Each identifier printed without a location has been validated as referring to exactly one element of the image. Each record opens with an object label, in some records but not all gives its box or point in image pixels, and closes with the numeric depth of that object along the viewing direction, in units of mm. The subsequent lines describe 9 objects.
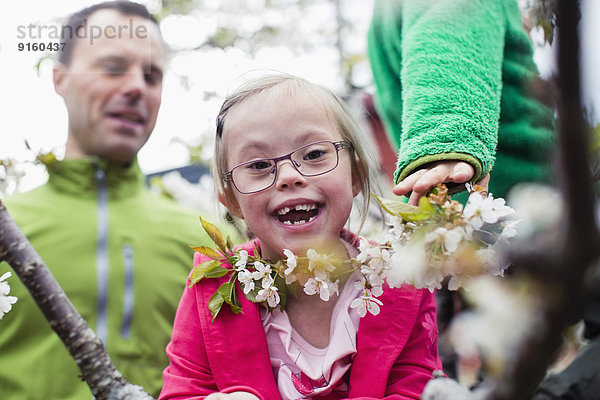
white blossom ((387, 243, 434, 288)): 705
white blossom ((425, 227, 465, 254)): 696
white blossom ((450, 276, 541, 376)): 381
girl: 847
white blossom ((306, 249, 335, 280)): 789
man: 1106
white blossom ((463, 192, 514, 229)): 705
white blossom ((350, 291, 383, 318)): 795
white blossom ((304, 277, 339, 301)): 789
